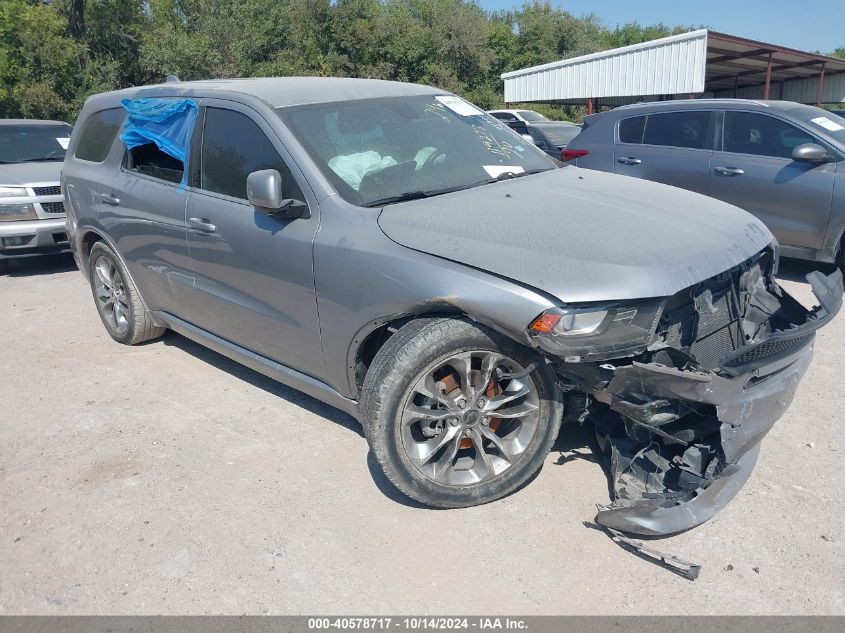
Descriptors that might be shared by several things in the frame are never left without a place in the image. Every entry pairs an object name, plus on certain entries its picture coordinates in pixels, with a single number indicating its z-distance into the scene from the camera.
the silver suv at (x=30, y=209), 8.05
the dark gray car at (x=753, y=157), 6.21
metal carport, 20.30
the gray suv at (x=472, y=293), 2.90
